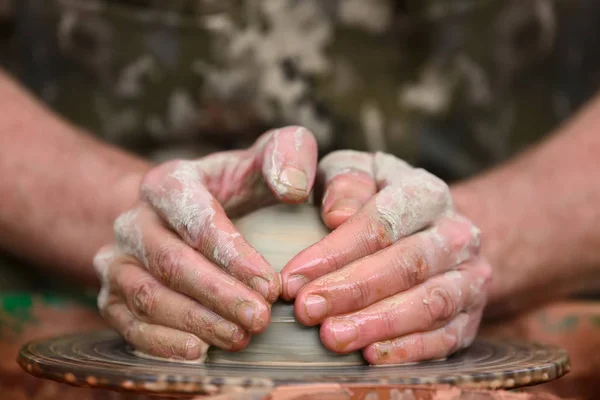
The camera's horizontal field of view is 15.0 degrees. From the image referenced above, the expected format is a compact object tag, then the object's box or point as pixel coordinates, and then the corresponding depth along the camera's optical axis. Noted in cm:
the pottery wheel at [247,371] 102
